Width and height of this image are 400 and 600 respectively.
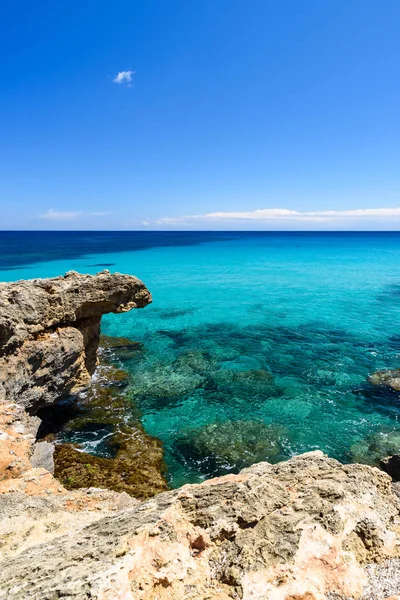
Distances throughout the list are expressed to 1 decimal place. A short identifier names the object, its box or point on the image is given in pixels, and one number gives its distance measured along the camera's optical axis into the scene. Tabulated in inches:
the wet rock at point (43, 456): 401.4
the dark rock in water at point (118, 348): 899.4
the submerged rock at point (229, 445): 509.0
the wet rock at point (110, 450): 455.5
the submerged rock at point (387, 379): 716.7
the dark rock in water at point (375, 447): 520.1
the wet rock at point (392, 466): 403.9
